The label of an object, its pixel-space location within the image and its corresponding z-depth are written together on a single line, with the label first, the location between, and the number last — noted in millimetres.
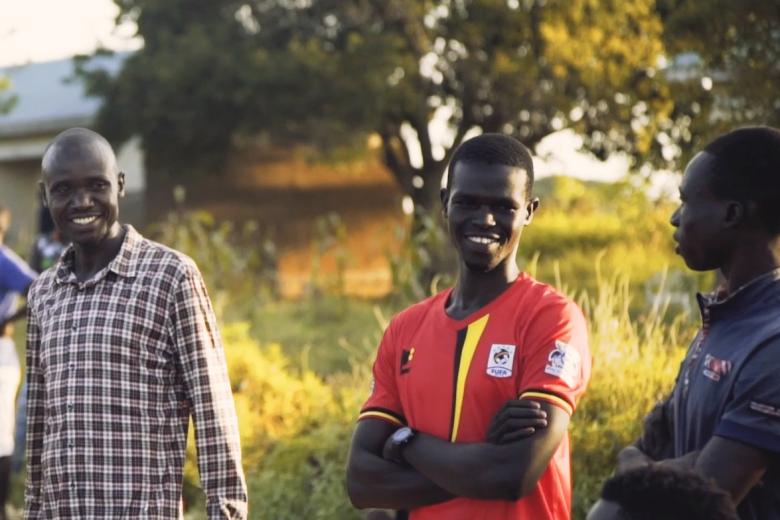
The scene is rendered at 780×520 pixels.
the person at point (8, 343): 8469
